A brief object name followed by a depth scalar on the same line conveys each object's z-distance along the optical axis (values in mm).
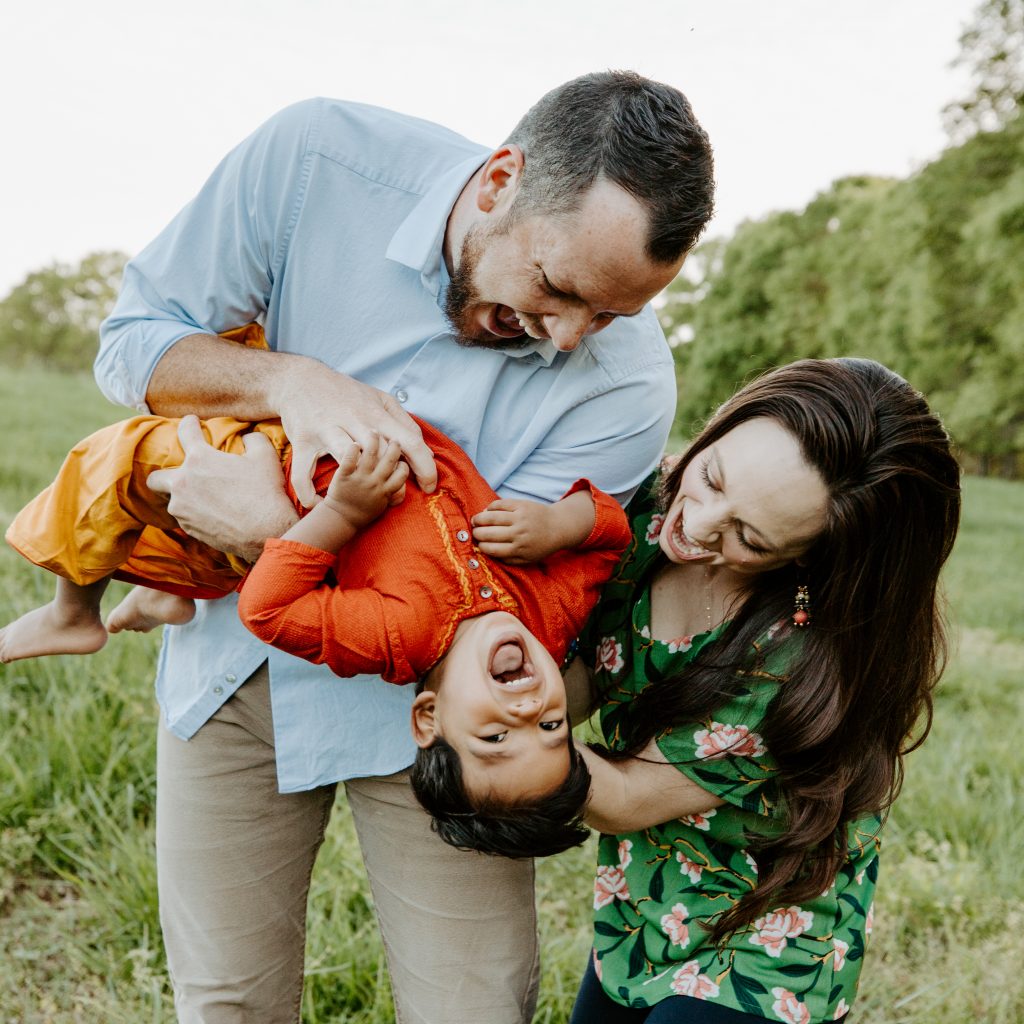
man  1875
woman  1957
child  1801
